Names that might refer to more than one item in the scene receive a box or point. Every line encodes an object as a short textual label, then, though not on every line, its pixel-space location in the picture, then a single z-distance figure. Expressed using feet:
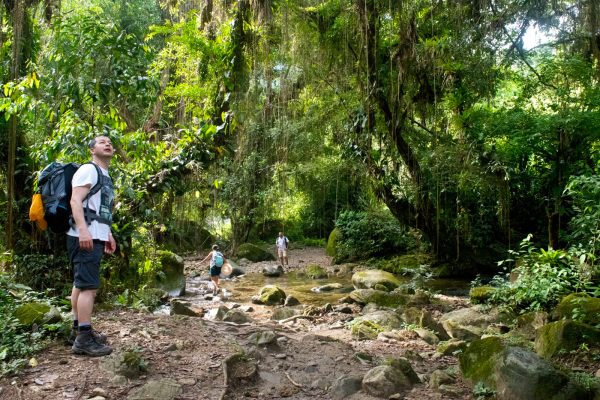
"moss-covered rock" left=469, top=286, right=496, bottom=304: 28.14
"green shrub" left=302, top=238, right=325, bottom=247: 77.61
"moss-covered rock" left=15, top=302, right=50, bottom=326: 13.42
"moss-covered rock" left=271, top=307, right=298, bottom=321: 26.63
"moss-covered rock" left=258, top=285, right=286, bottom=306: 32.68
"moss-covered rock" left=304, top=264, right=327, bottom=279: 48.19
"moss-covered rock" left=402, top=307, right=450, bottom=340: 22.34
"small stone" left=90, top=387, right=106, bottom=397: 10.42
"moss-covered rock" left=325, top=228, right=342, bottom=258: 59.37
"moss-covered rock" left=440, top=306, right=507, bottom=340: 22.04
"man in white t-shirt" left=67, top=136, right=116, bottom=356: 11.77
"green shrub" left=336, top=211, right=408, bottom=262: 53.01
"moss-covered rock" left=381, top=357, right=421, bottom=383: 14.16
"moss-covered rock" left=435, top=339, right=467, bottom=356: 18.67
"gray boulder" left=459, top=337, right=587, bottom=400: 12.10
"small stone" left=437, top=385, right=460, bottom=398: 13.60
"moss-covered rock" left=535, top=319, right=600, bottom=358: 16.40
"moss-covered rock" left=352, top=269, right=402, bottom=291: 36.22
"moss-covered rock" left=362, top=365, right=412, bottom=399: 12.98
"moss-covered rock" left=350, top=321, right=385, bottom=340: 21.23
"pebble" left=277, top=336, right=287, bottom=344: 16.35
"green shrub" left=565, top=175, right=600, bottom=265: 21.53
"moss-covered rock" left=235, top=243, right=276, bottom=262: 62.75
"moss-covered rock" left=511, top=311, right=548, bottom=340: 20.76
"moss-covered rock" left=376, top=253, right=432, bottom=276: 46.99
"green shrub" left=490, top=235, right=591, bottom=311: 21.79
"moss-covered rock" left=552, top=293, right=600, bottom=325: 17.94
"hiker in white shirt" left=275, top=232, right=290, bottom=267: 53.78
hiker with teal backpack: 37.19
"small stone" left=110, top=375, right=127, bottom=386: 11.02
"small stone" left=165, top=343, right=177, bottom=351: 13.61
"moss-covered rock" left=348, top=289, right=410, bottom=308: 30.09
